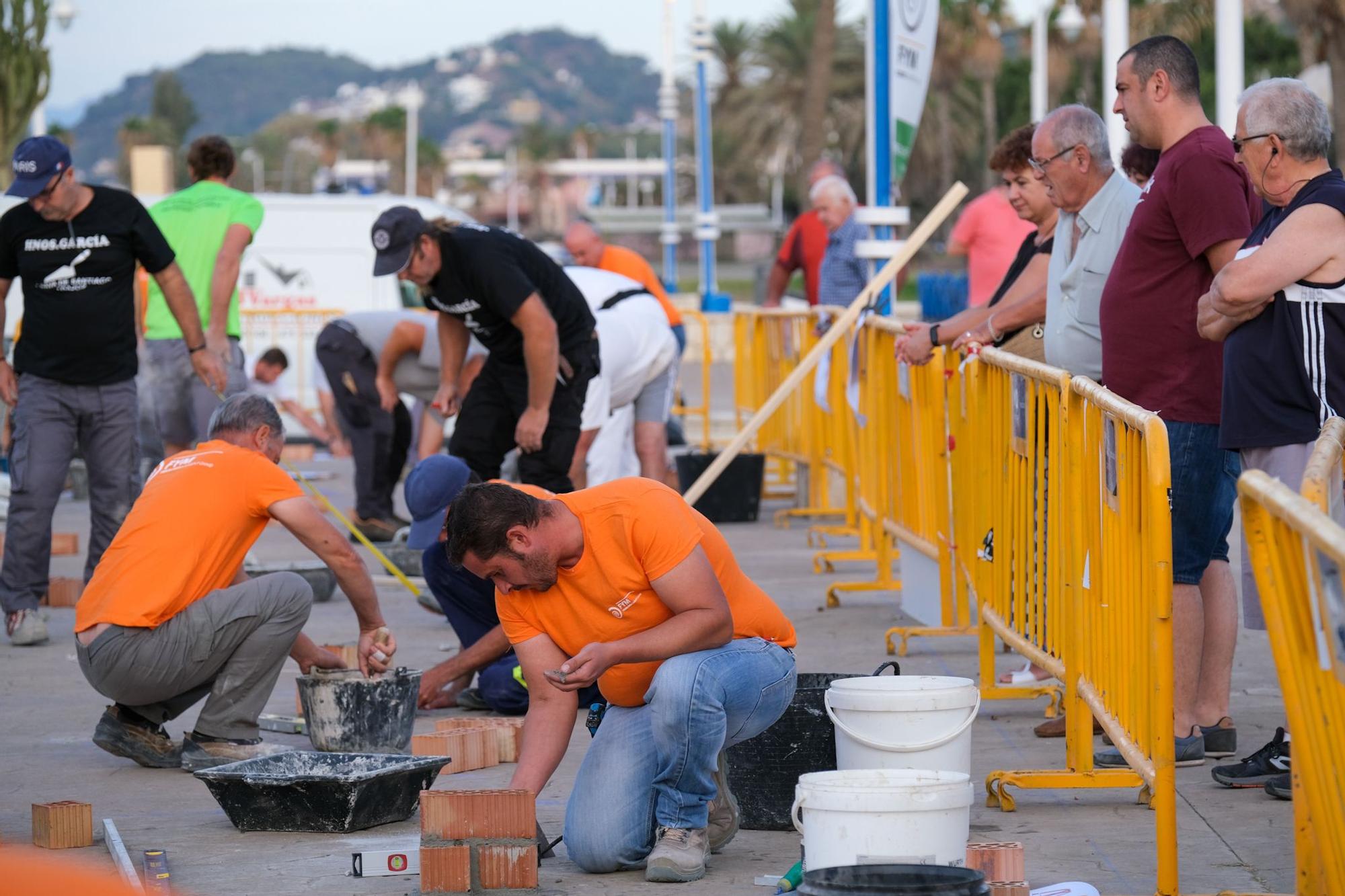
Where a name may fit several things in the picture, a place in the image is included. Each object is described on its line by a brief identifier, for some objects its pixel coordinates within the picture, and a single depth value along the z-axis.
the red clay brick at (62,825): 9.09
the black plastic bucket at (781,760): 9.33
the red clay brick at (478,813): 8.13
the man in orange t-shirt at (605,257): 23.64
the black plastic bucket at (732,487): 21.89
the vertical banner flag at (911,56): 17.59
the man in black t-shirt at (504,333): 13.82
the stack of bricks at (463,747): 10.72
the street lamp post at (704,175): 47.59
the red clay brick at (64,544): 20.50
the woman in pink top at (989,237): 20.59
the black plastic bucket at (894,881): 6.47
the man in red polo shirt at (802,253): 25.28
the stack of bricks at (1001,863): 7.50
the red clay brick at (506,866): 8.15
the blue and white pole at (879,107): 18.17
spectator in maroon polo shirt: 9.87
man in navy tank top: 8.88
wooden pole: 16.62
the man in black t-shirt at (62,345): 14.81
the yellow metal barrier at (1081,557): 7.69
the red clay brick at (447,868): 8.12
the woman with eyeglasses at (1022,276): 12.49
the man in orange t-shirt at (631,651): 8.28
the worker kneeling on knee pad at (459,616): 12.03
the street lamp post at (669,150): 54.31
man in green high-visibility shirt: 17.12
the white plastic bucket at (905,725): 8.62
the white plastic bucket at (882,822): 7.37
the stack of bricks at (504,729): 11.15
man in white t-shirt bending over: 17.72
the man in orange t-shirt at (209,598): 10.58
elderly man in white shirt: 10.92
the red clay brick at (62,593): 17.05
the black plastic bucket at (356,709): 10.84
